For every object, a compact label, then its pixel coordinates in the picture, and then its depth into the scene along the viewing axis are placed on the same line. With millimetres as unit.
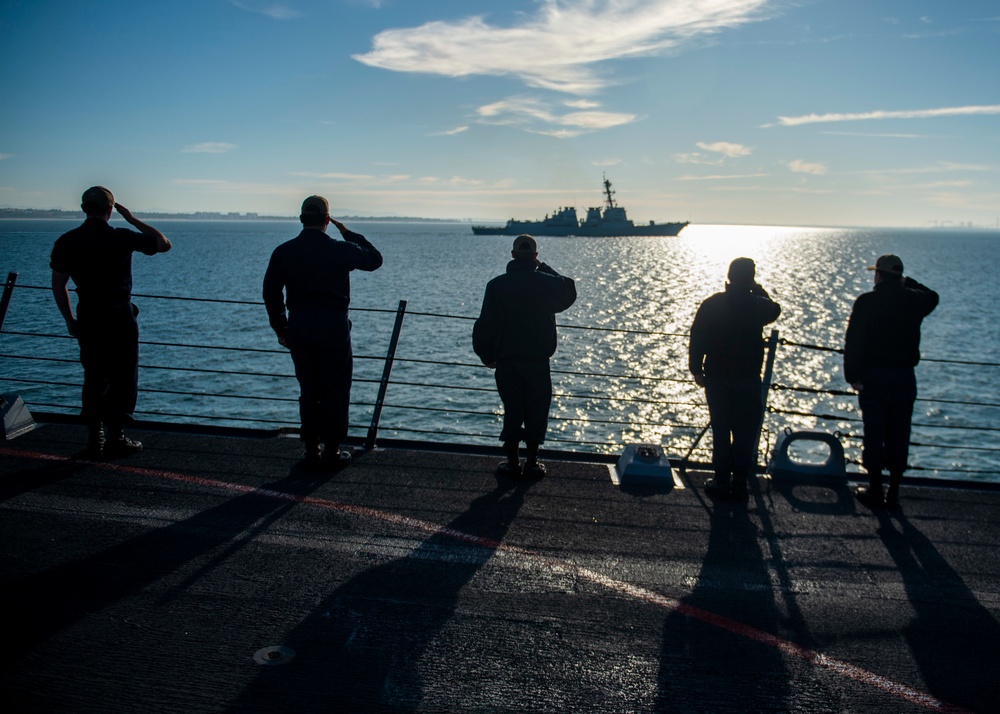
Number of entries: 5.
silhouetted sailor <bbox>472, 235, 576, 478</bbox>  5836
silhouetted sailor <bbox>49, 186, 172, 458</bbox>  5449
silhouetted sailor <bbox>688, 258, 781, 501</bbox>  5684
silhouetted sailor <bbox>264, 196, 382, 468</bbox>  5547
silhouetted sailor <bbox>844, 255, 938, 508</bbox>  5738
